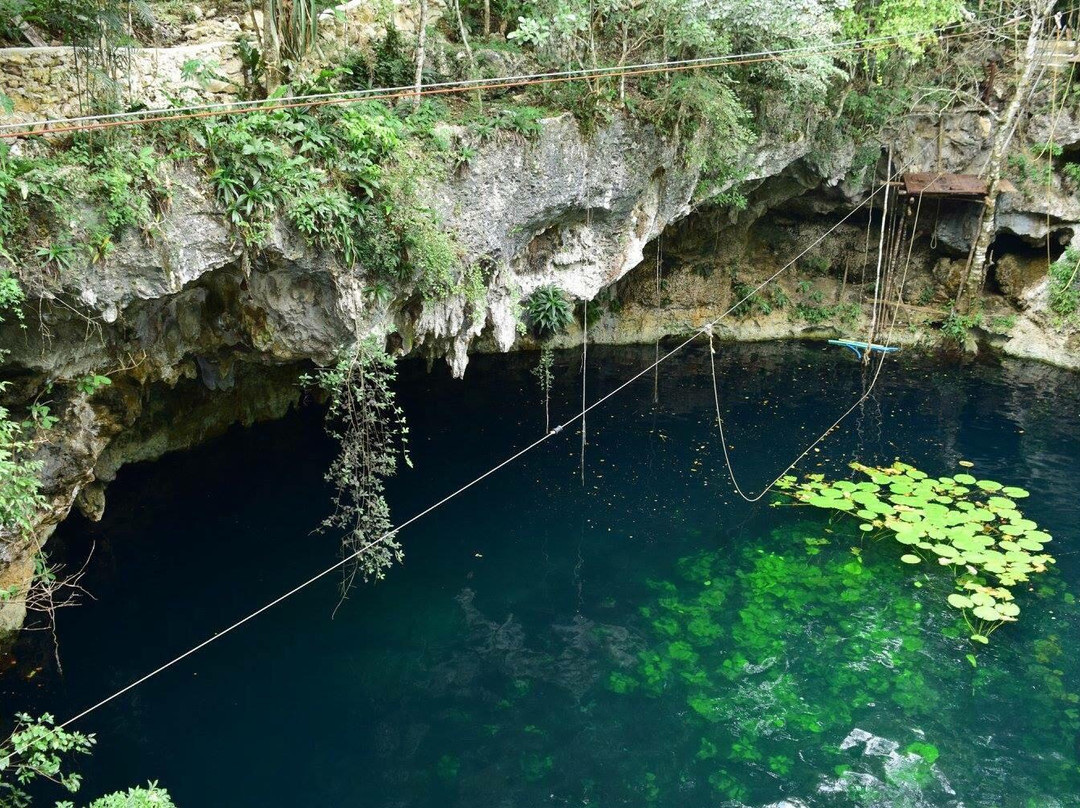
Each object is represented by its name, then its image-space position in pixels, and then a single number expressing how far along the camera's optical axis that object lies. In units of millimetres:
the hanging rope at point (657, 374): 17259
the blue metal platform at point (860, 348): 17400
